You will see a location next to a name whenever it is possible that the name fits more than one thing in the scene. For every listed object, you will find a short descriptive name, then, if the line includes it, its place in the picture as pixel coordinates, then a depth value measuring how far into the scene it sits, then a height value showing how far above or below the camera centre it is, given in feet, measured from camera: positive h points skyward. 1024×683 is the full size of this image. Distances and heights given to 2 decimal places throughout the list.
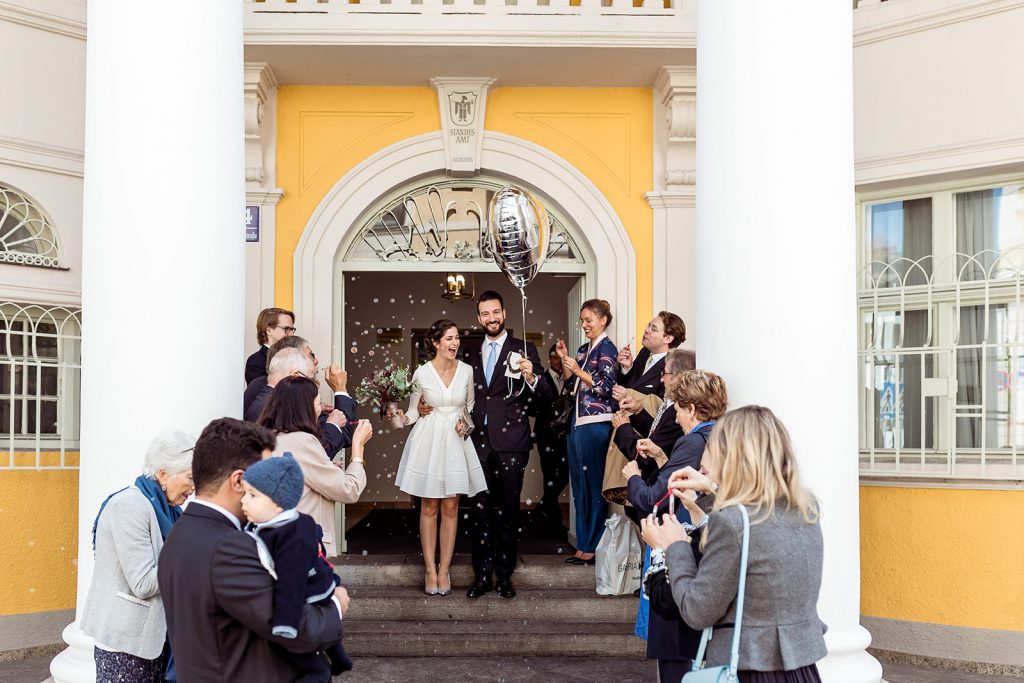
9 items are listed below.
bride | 20.84 -2.05
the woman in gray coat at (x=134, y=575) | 10.49 -2.31
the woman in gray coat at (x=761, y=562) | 8.95 -1.85
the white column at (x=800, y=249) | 14.06 +1.46
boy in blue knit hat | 8.09 -1.48
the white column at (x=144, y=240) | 14.55 +1.63
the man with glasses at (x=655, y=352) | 19.21 +0.03
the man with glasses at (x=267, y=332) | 21.01 +0.44
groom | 20.95 -1.83
